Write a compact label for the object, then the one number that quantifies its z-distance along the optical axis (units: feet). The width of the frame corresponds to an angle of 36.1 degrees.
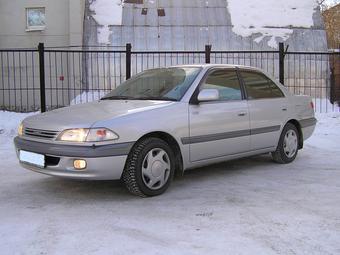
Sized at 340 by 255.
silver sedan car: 17.52
